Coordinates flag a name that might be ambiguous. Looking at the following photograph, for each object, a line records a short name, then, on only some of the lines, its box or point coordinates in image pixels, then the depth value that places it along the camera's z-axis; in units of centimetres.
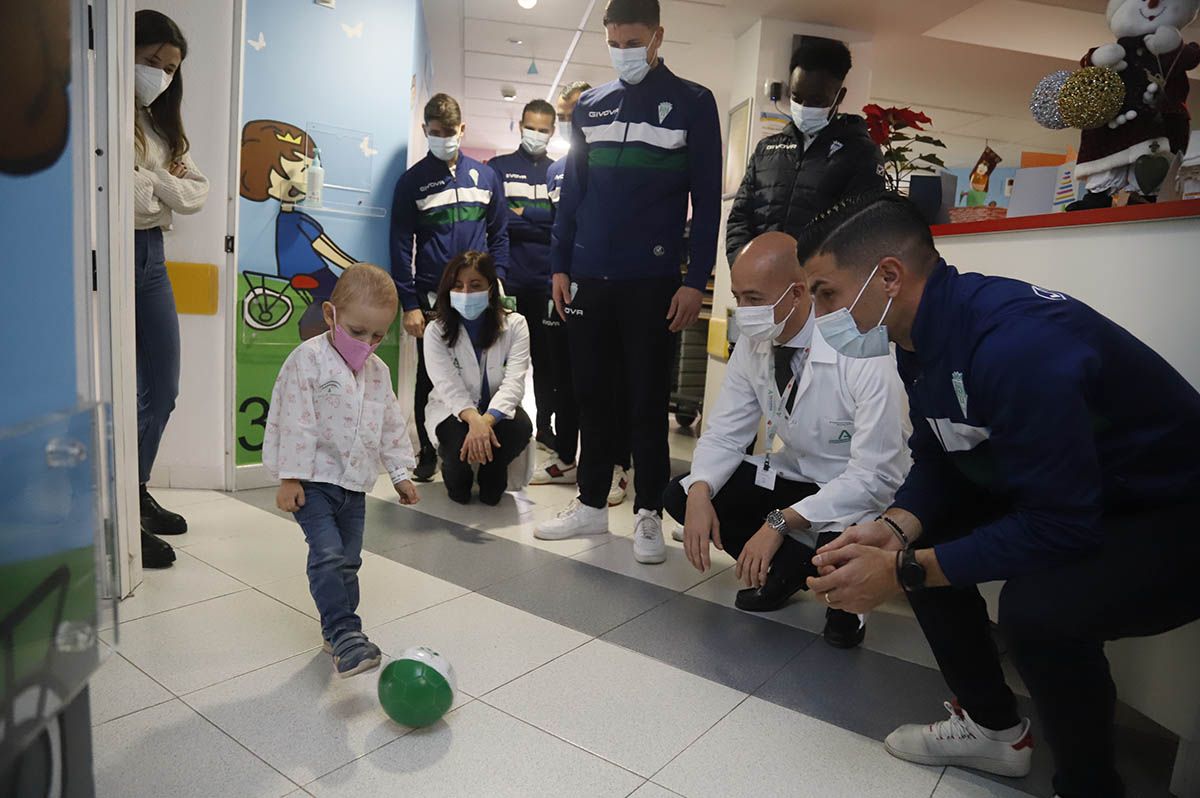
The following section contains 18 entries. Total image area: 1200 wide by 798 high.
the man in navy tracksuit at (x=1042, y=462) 108
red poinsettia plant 286
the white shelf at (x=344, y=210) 313
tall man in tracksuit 244
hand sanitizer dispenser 311
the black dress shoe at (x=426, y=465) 335
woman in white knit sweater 202
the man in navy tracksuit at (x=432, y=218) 335
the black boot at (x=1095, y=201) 209
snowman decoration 197
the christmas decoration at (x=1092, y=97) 203
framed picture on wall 471
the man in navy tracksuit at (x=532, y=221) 376
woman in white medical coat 288
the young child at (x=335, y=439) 164
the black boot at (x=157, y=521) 239
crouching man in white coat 176
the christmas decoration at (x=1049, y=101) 217
